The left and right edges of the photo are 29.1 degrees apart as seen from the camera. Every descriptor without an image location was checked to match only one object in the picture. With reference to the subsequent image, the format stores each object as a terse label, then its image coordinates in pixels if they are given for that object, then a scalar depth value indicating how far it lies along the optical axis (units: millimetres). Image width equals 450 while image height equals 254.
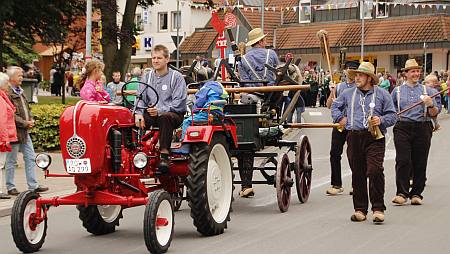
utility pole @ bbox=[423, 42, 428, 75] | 43888
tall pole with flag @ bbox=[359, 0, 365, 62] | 45788
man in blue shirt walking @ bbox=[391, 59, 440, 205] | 12234
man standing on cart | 12500
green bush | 18438
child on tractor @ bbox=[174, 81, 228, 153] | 10039
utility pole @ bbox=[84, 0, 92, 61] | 18859
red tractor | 8531
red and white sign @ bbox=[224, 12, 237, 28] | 20859
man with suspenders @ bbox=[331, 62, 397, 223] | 10531
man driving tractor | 9398
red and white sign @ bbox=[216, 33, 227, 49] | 16672
